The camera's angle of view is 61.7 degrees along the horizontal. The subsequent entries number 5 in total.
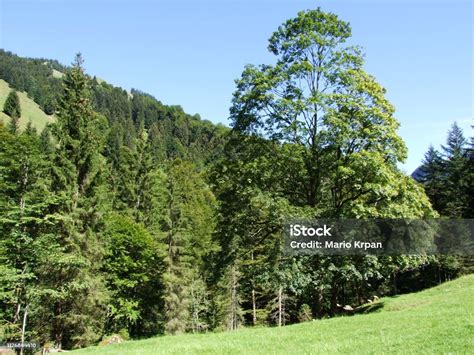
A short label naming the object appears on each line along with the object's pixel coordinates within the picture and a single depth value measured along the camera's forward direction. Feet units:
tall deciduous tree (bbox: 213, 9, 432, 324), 54.49
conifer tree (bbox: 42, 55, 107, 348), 96.78
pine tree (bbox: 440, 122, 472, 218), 172.96
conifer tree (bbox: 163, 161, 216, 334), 133.59
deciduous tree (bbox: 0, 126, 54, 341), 74.43
